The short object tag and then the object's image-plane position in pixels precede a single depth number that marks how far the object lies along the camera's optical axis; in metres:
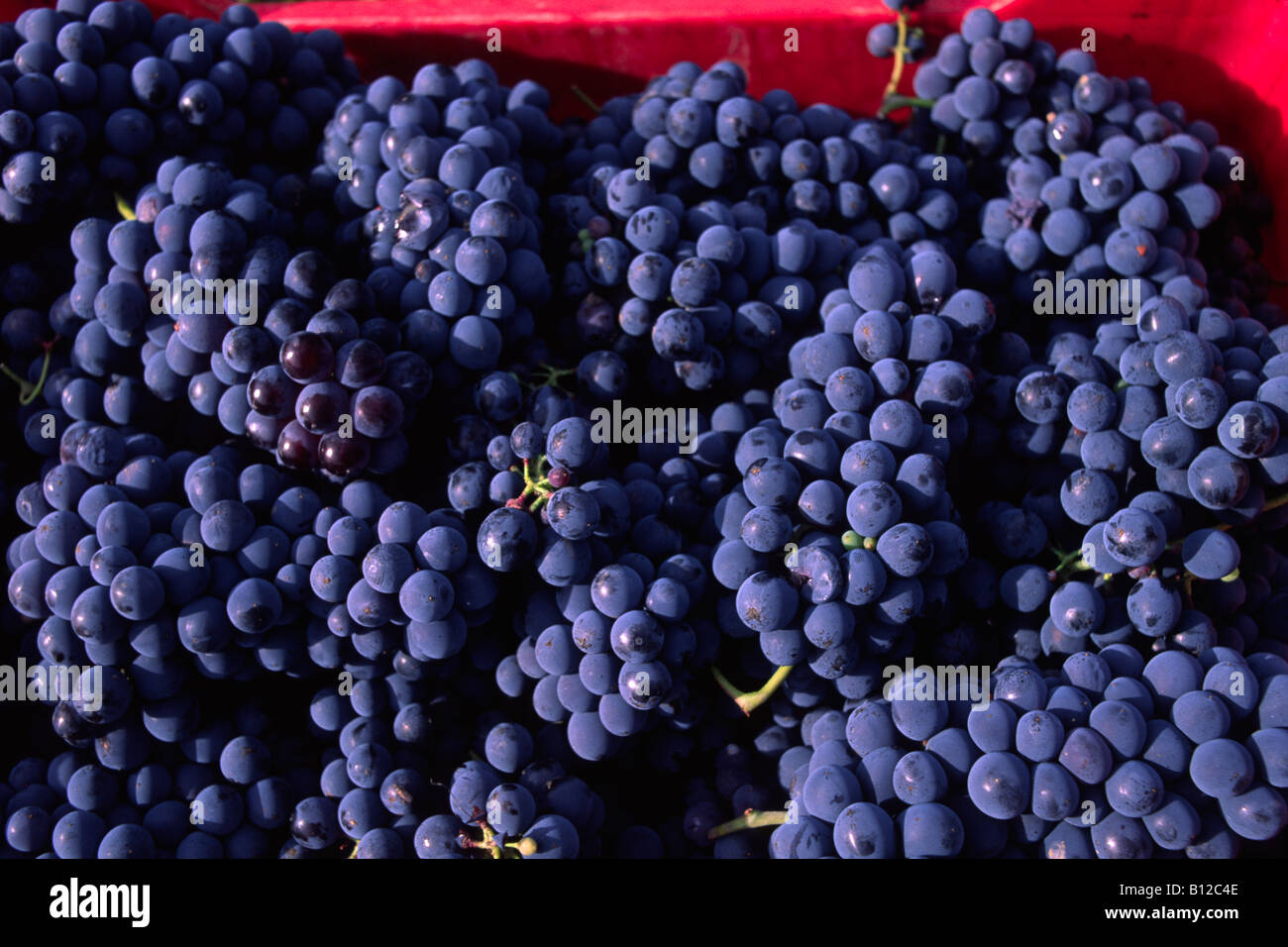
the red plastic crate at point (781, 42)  0.54
